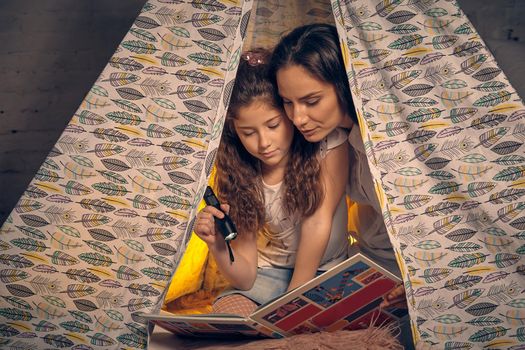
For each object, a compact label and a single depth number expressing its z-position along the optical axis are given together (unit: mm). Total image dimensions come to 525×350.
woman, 1517
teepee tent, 1443
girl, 1600
